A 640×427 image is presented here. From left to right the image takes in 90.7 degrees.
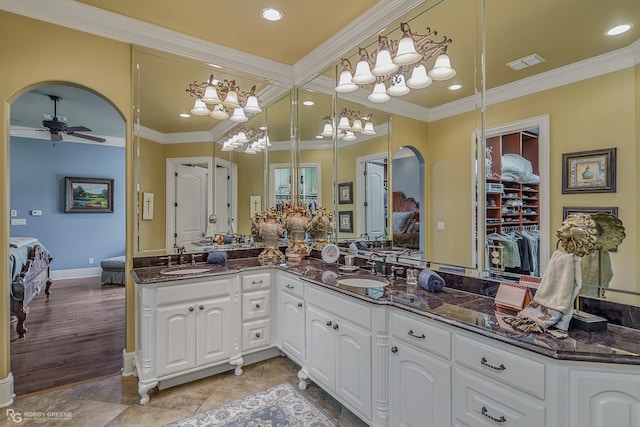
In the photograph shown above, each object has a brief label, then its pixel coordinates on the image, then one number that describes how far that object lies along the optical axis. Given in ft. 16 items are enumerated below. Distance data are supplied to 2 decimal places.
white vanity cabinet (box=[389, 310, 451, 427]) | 4.93
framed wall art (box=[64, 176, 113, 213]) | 21.17
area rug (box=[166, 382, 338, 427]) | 6.88
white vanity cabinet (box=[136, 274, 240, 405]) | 7.70
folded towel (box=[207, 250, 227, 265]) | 9.87
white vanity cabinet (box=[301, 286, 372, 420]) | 6.22
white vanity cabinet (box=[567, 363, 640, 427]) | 3.50
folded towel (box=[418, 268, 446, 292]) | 6.42
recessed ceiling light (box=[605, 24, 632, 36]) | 4.63
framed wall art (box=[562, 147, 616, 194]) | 4.81
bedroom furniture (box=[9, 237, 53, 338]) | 11.53
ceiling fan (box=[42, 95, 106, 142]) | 15.11
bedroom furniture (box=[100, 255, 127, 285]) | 19.53
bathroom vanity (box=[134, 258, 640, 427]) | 3.68
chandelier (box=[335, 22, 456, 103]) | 7.10
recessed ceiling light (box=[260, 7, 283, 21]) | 8.18
